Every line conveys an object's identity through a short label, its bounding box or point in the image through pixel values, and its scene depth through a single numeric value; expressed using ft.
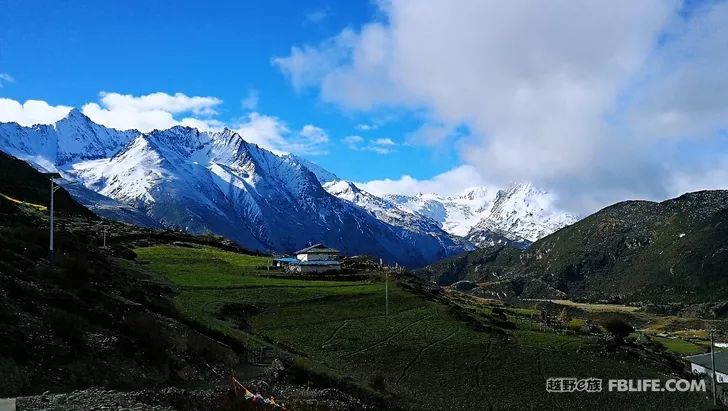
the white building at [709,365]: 278.34
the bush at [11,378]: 76.43
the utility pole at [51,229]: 143.46
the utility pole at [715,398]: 204.33
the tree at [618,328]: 395.14
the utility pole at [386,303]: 273.46
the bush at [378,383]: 152.46
